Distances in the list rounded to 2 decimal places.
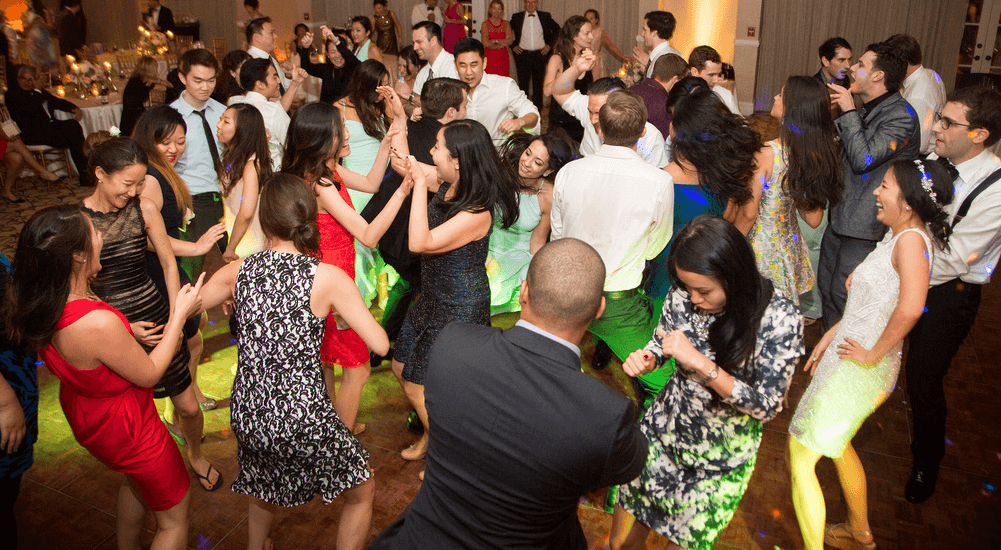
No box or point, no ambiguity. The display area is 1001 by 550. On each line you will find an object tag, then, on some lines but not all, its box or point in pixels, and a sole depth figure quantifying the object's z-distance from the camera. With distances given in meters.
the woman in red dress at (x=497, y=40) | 8.59
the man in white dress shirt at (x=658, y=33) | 4.85
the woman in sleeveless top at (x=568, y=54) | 4.68
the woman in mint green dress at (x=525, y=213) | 3.00
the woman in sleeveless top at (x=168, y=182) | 2.63
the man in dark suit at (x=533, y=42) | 8.65
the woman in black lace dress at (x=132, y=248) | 2.22
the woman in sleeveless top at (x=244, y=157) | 2.94
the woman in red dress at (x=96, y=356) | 1.67
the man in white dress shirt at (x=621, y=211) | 2.48
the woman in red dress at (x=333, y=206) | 2.51
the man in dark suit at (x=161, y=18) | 9.79
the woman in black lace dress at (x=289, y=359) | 1.79
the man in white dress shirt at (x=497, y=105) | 4.25
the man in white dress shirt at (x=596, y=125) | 3.44
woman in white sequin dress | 2.02
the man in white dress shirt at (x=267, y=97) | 3.72
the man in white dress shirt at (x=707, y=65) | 4.14
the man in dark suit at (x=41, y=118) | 6.16
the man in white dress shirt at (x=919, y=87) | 4.30
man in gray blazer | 2.88
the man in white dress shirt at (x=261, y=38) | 4.84
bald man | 1.26
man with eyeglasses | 2.34
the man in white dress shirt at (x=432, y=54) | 4.70
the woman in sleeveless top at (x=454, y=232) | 2.35
